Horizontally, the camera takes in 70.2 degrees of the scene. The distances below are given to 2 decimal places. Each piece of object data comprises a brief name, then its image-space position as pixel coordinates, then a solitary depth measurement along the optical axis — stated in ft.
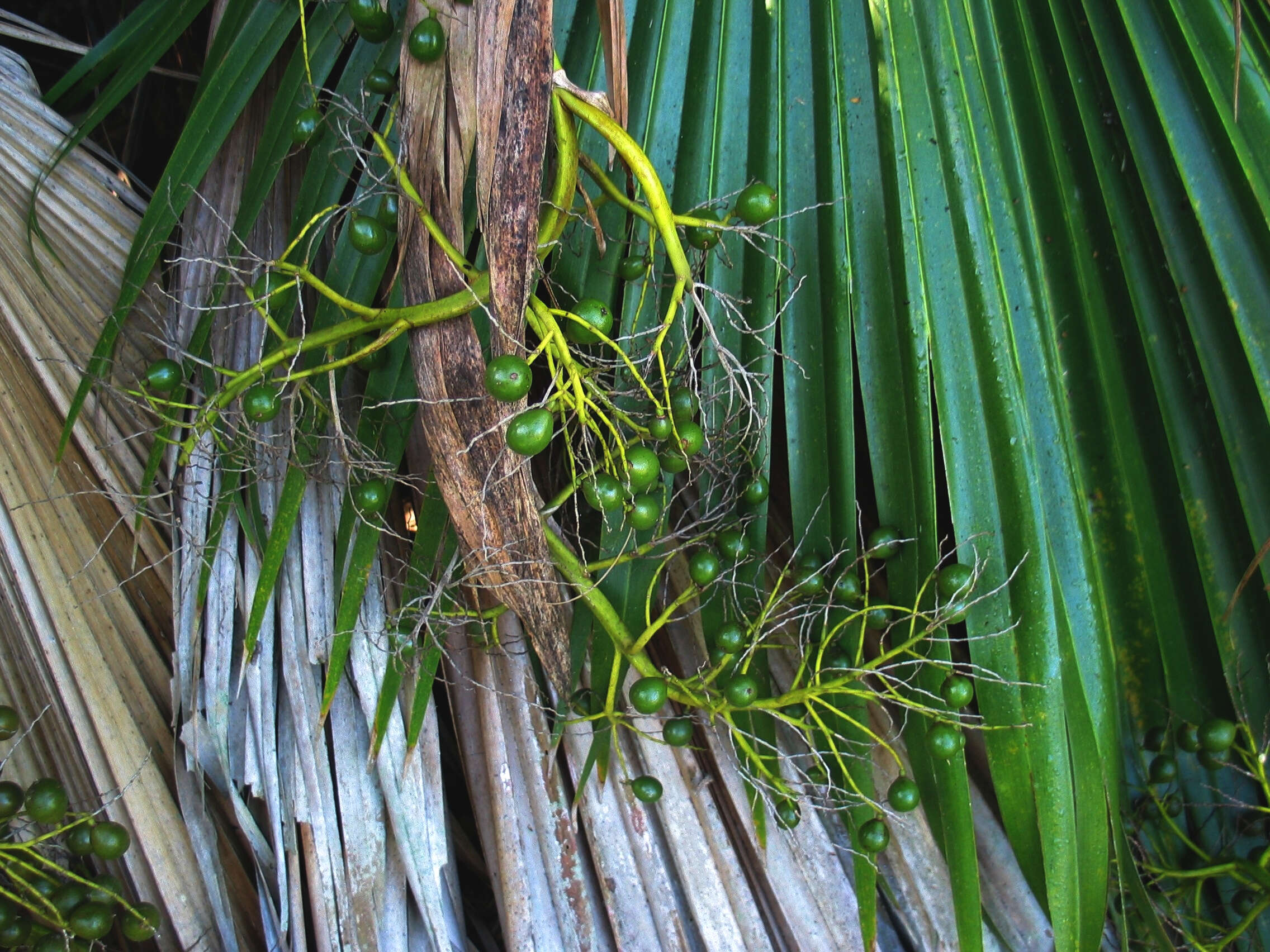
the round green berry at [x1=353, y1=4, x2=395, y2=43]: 3.13
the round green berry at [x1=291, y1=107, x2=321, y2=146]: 3.23
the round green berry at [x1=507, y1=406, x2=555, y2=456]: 2.51
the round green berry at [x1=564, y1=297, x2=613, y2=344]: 2.73
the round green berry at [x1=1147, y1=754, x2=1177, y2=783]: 3.36
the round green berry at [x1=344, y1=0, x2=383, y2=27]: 3.10
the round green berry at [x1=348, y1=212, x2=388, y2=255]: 2.88
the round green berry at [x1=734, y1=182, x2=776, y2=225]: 2.80
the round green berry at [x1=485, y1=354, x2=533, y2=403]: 2.54
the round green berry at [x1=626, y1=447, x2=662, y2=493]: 2.70
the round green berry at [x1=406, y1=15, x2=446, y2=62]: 2.85
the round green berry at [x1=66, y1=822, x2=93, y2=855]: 3.43
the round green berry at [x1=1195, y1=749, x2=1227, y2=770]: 3.29
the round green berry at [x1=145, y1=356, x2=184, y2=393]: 3.24
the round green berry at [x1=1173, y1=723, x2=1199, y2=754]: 3.36
